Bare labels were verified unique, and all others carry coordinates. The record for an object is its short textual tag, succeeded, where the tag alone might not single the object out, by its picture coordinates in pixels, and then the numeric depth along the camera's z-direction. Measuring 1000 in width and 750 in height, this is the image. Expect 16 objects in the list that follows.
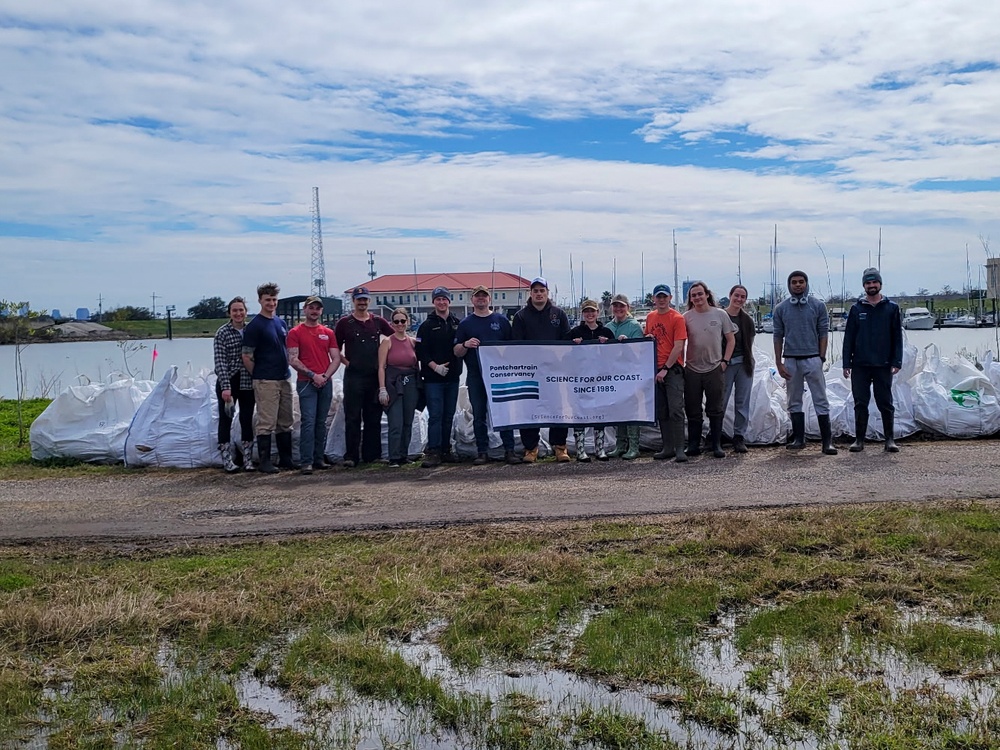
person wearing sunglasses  10.88
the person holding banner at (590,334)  11.22
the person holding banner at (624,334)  11.15
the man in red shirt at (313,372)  10.78
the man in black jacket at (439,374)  11.02
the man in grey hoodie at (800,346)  11.02
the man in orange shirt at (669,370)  10.77
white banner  11.21
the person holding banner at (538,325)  11.23
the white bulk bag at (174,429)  11.20
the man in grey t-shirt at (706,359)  10.78
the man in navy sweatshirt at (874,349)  10.79
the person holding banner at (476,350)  11.05
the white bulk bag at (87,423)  11.52
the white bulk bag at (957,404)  11.45
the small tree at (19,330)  14.86
